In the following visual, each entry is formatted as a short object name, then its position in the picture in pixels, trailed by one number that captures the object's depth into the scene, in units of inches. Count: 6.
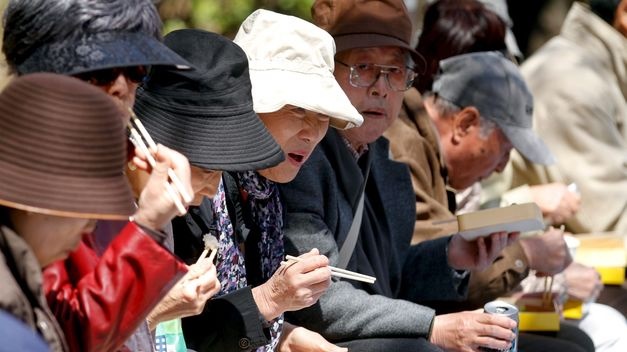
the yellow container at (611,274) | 420.1
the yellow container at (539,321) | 359.5
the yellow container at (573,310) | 390.5
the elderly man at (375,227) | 279.9
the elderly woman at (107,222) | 181.1
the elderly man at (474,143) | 362.4
